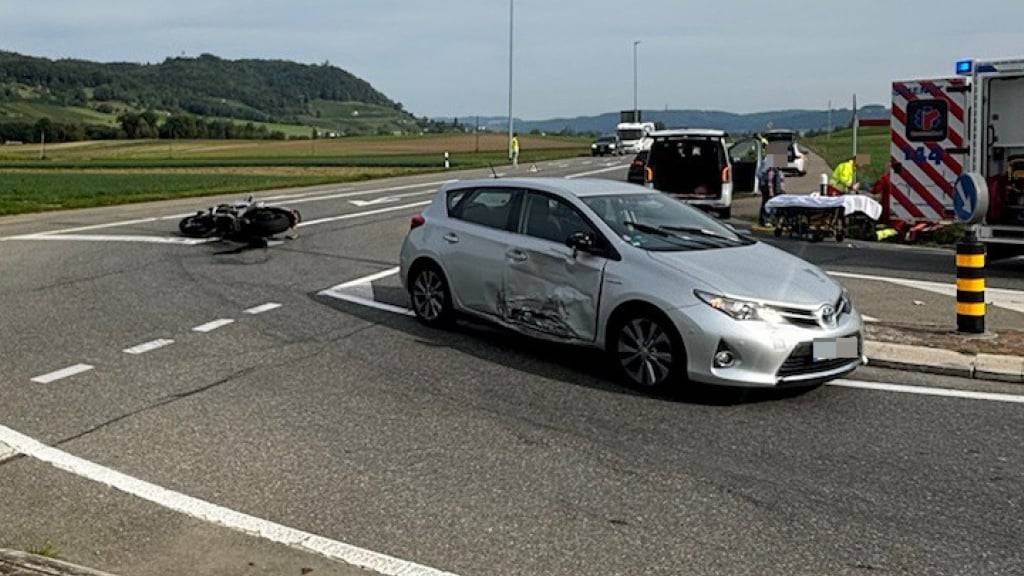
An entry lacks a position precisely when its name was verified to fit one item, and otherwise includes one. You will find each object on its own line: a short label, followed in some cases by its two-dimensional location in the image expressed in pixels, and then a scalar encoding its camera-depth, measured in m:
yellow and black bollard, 9.42
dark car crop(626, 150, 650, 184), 26.37
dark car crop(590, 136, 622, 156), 70.94
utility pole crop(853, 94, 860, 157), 18.80
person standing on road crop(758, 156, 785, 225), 21.33
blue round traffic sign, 9.86
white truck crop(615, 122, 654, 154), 72.50
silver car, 7.39
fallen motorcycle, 16.81
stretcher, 17.83
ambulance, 14.15
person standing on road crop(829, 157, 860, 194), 20.78
